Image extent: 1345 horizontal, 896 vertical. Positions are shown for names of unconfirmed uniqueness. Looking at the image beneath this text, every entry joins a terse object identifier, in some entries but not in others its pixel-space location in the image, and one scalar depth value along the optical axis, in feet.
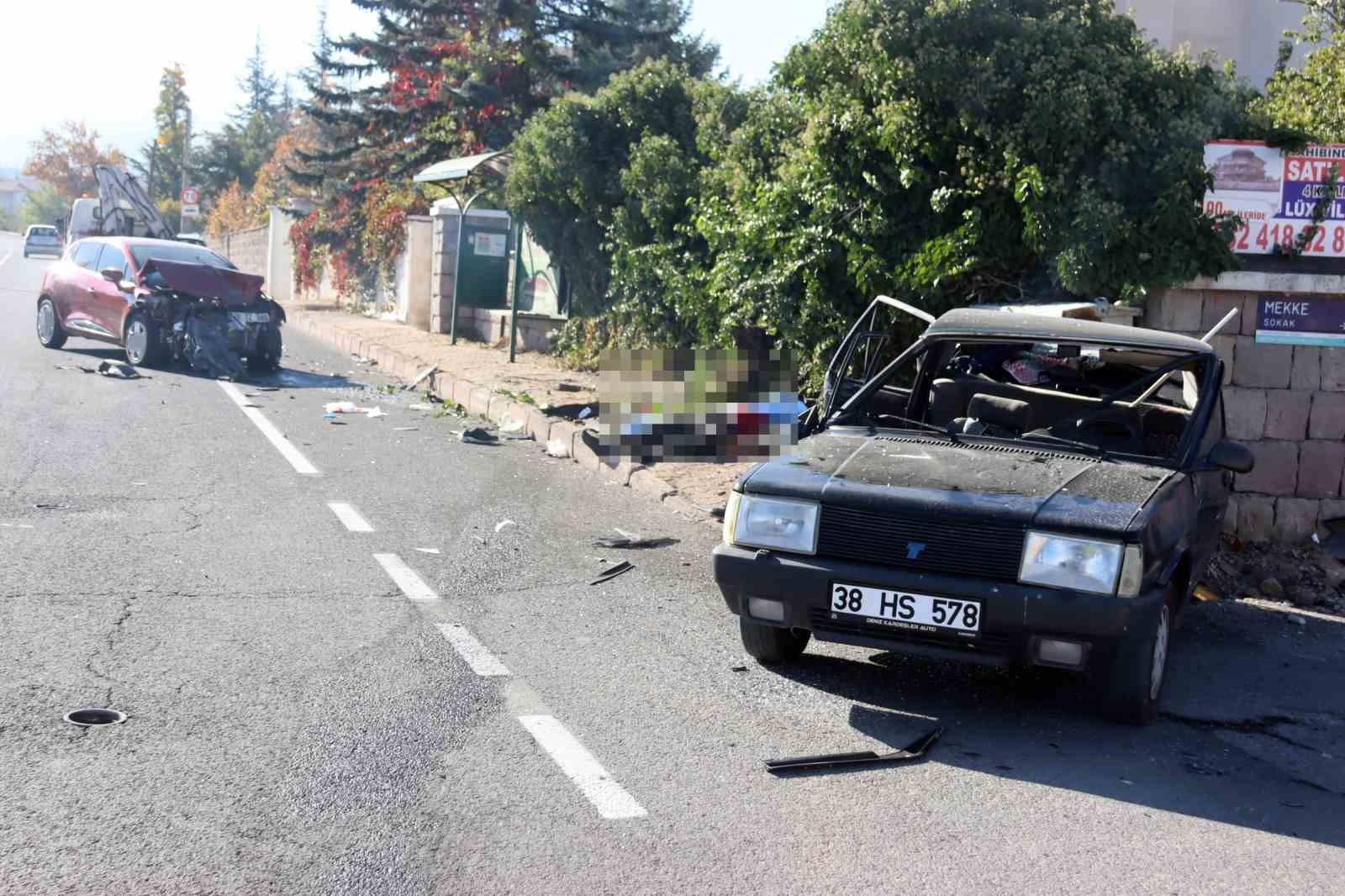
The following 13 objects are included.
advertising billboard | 29.78
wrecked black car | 16.17
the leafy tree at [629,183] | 51.57
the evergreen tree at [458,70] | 104.94
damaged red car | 54.13
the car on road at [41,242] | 201.46
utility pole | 200.44
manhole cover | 15.06
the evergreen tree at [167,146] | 270.46
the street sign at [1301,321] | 29.94
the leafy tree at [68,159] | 360.89
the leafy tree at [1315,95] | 30.76
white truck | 127.13
